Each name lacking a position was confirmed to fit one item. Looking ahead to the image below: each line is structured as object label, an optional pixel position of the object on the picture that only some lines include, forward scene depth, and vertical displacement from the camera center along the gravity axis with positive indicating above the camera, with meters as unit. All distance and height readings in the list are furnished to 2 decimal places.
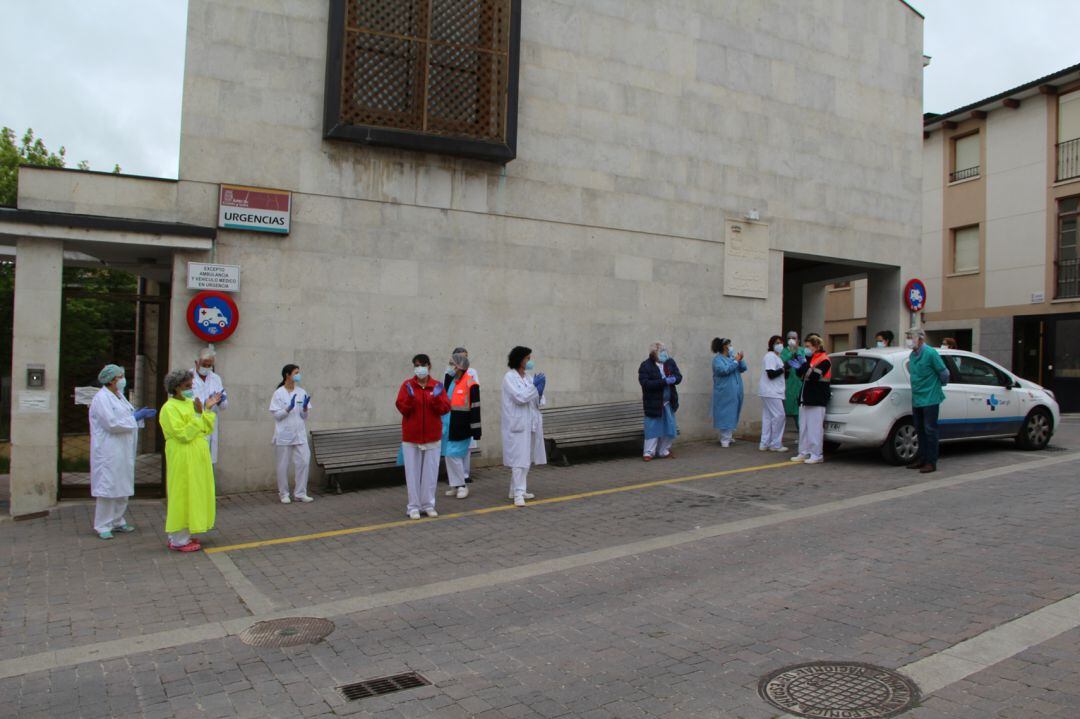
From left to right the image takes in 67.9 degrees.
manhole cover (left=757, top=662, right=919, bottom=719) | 3.95 -1.67
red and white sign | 10.44 +1.90
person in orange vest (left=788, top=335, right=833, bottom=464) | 11.34 -0.45
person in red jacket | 8.86 -0.86
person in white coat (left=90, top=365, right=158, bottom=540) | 8.16 -1.07
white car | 11.12 -0.48
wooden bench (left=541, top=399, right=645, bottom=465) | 12.23 -0.99
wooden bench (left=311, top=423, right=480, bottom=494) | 10.47 -1.26
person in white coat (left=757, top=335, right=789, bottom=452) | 12.97 -0.53
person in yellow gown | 7.54 -1.12
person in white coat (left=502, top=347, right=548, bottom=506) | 9.45 -0.69
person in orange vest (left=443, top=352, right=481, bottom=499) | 9.77 -0.77
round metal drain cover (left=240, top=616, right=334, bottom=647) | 5.18 -1.86
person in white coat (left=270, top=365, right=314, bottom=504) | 9.84 -0.94
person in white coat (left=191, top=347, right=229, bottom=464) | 9.80 -0.34
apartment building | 23.14 +4.56
